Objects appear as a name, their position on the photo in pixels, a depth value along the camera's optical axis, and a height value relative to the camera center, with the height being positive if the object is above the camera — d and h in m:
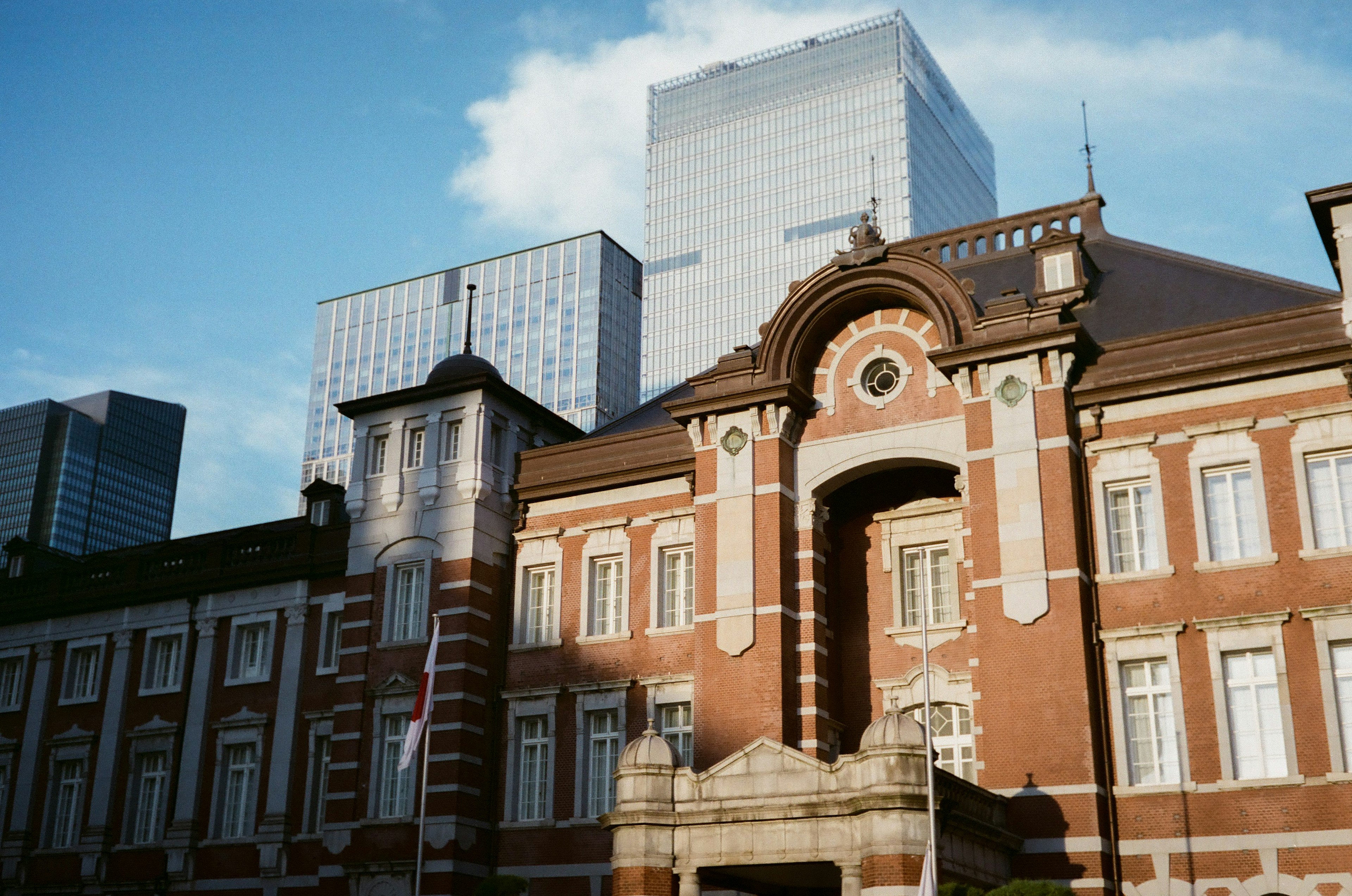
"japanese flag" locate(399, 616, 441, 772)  31.55 +6.45
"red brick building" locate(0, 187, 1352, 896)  26.58 +8.50
